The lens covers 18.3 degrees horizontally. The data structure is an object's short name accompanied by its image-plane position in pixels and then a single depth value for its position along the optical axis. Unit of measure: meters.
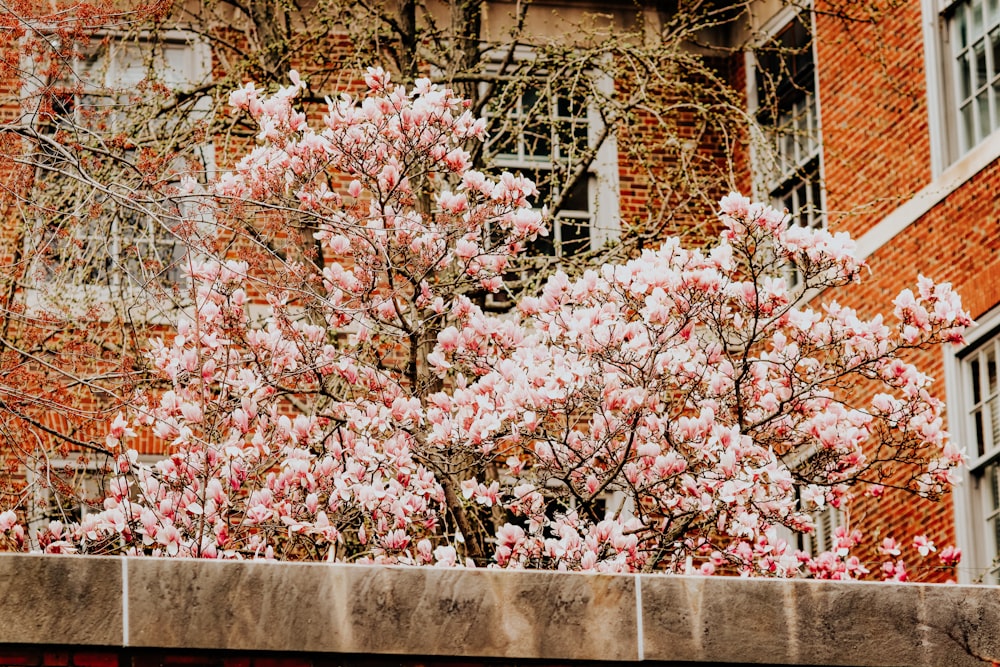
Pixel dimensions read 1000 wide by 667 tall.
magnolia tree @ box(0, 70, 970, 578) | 17.84
